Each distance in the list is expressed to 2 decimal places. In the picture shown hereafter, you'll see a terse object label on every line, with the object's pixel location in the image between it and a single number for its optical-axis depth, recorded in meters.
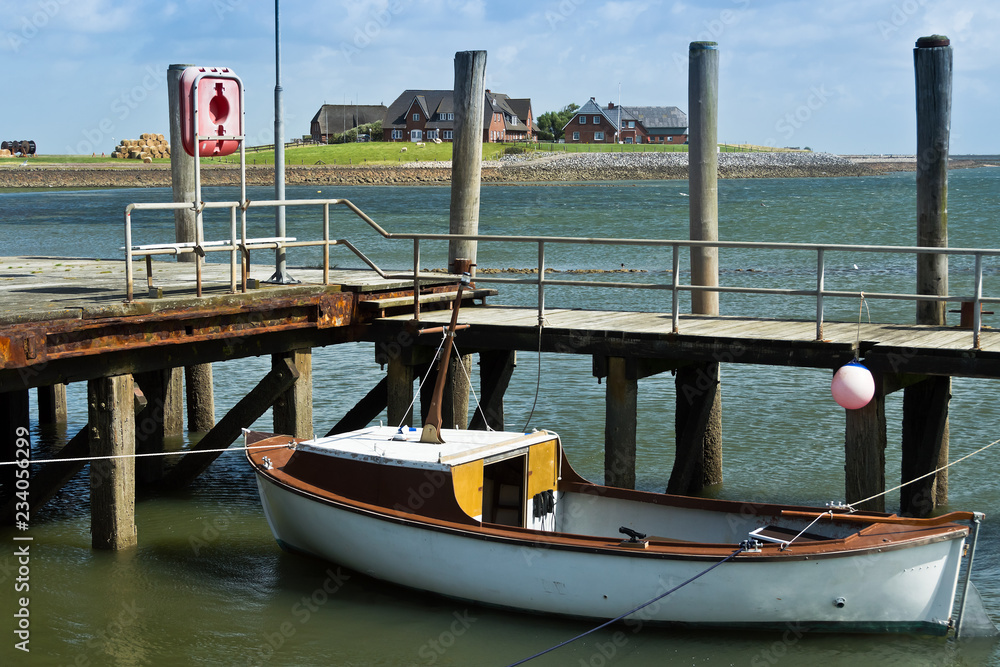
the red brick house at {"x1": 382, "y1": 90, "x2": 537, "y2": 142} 155.12
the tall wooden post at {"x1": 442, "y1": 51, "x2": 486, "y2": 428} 13.73
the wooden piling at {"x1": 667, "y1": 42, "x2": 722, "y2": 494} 13.19
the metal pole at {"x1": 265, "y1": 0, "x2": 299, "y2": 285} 12.87
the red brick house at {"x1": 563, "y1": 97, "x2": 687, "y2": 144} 173.38
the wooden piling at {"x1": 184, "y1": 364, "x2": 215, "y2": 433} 16.38
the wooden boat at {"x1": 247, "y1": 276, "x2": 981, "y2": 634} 8.97
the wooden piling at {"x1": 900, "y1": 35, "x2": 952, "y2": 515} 11.77
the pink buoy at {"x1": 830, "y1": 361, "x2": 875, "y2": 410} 9.91
